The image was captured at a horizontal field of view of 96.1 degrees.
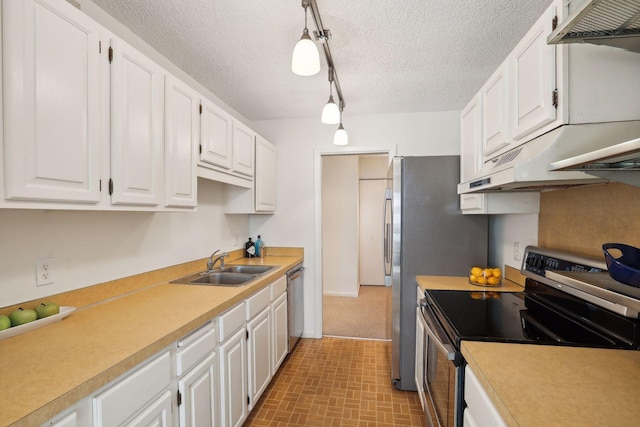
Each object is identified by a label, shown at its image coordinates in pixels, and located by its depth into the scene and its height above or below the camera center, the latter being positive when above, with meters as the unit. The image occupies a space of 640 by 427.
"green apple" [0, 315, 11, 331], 1.05 -0.42
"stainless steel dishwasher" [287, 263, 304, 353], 2.80 -0.96
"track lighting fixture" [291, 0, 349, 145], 1.32 +0.75
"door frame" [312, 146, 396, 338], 3.28 -0.20
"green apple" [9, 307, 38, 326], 1.10 -0.42
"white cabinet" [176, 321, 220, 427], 1.25 -0.80
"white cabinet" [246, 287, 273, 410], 1.93 -0.95
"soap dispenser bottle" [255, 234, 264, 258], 3.25 -0.44
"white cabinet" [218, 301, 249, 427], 1.59 -0.93
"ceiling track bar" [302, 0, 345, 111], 1.45 +1.03
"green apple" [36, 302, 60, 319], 1.18 -0.42
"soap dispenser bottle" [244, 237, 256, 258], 3.20 -0.44
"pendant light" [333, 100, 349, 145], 2.65 +0.68
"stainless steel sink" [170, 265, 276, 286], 2.15 -0.53
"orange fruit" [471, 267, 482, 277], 2.00 -0.42
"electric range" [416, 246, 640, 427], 1.06 -0.51
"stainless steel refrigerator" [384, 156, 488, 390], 2.23 -0.18
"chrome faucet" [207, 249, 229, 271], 2.41 -0.44
